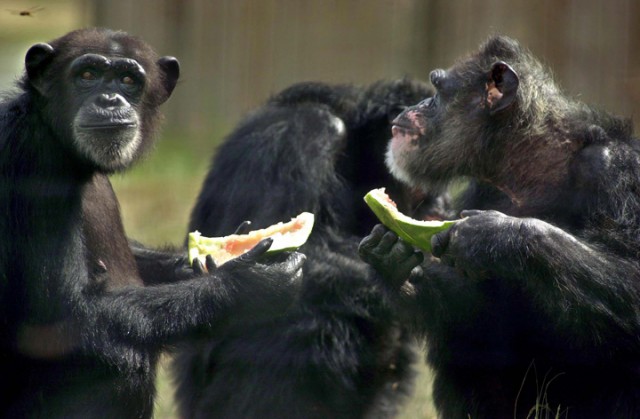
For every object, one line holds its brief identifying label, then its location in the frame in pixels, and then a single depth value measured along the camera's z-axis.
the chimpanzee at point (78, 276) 9.07
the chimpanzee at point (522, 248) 8.72
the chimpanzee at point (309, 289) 12.12
